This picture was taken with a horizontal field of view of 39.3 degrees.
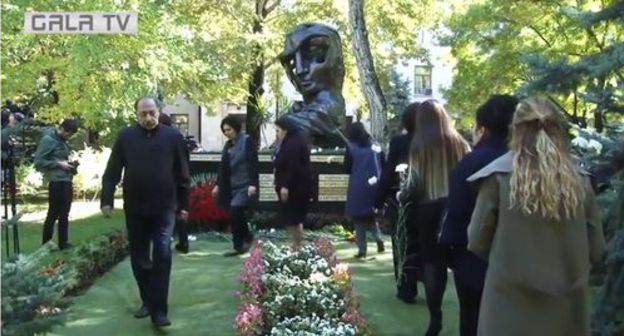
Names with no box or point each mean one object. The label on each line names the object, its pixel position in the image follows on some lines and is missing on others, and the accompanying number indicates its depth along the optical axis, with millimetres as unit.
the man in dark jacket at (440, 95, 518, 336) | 4977
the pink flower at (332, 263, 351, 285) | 7461
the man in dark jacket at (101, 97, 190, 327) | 7219
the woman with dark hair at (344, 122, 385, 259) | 10938
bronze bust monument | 14711
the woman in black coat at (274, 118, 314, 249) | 9984
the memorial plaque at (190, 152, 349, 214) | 14523
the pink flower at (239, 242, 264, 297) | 7477
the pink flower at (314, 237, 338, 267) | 8391
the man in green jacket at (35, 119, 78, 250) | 11344
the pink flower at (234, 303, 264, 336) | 6543
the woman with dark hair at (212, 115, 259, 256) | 10914
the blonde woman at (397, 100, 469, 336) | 6652
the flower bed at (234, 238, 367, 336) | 6566
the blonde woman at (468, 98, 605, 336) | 3963
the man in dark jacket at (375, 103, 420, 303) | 7668
